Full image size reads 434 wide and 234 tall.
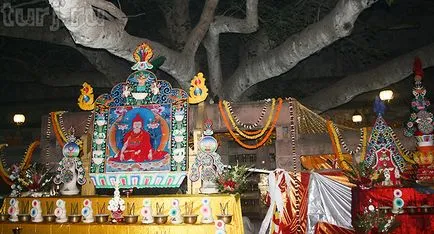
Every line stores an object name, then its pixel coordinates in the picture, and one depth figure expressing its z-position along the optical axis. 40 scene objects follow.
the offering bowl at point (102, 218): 7.18
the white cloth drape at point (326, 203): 7.75
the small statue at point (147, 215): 7.04
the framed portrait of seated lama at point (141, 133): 7.79
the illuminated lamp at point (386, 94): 11.42
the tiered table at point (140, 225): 6.83
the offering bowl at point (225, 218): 6.69
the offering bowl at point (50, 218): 7.57
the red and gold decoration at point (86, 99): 8.54
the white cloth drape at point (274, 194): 7.54
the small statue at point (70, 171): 8.03
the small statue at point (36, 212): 7.67
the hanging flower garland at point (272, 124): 8.02
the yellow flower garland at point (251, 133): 7.98
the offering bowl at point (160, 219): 6.94
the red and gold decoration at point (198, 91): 7.97
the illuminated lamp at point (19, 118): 13.65
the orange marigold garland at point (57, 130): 8.76
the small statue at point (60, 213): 7.50
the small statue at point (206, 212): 6.92
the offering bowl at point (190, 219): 6.87
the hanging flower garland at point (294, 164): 7.60
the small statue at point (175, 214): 6.99
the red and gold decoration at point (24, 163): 9.21
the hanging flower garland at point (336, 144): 7.80
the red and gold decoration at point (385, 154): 7.77
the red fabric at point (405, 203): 7.14
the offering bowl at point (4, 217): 7.93
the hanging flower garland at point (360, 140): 7.88
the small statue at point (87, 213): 7.32
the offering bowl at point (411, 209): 7.26
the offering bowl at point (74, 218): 7.38
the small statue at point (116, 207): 7.12
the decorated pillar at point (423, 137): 7.79
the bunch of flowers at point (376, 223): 6.72
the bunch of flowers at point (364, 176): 7.64
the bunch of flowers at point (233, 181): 7.23
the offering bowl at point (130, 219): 7.06
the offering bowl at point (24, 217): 7.71
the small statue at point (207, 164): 7.39
